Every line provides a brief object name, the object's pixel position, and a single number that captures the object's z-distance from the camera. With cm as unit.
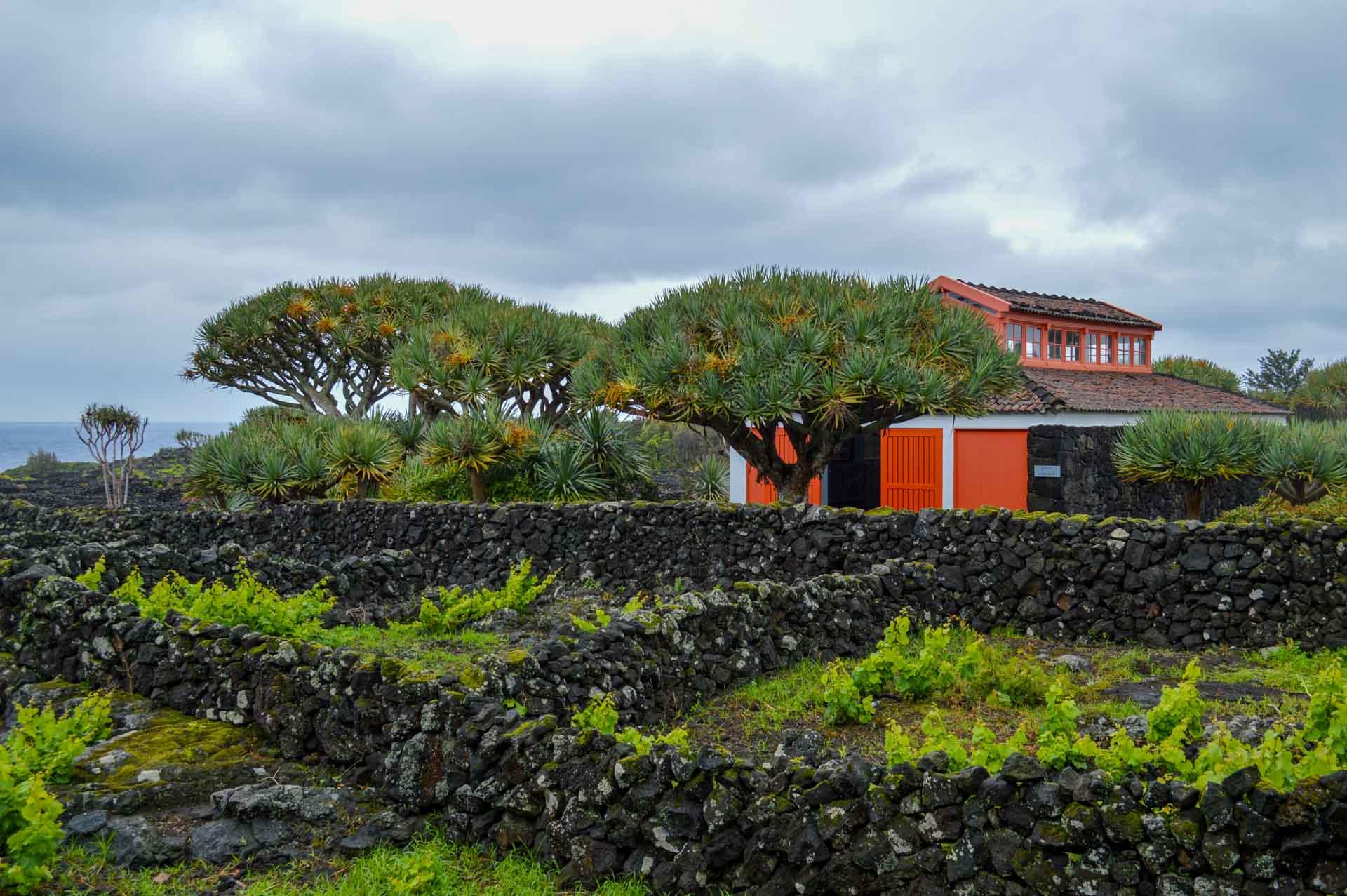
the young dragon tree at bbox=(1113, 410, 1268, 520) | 1753
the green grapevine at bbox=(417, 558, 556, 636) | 1058
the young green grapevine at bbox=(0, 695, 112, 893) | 461
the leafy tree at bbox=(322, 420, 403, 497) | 2072
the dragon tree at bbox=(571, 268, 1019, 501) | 1650
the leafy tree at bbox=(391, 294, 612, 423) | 2281
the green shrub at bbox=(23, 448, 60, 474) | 5116
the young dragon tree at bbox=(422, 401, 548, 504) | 1973
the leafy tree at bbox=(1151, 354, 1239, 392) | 4528
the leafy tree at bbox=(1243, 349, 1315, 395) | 6012
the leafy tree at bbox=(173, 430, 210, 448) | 4434
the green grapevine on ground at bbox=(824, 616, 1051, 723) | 760
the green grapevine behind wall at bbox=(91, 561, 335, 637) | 851
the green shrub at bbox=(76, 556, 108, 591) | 955
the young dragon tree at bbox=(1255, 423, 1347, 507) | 1753
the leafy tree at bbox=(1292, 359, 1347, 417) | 4338
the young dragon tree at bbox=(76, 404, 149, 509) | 3481
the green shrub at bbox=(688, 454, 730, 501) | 2545
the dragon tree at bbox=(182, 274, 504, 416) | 3266
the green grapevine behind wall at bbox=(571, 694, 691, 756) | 524
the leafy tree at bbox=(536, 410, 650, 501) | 1994
